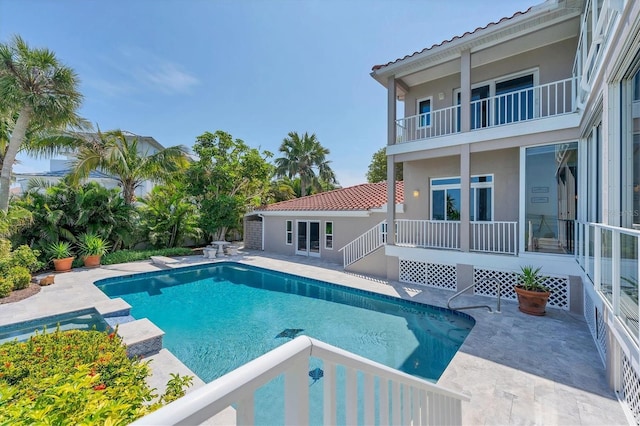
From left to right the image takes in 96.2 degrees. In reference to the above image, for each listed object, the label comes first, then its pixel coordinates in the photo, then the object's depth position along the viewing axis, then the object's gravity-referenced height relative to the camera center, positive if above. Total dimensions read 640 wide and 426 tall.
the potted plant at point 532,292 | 7.83 -2.15
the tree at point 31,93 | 10.56 +4.64
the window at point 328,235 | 16.98 -1.30
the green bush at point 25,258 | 11.31 -1.85
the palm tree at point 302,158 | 28.75 +5.58
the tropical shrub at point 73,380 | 2.07 -2.21
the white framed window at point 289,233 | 19.31 -1.35
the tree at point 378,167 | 30.38 +5.07
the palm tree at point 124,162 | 14.91 +2.84
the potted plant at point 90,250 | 14.40 -1.93
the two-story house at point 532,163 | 4.29 +1.50
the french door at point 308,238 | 17.83 -1.57
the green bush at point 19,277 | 10.23 -2.36
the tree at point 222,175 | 18.69 +2.50
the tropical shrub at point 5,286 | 9.59 -2.53
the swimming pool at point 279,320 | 6.68 -3.25
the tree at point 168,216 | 18.30 -0.24
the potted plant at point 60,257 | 13.27 -2.12
